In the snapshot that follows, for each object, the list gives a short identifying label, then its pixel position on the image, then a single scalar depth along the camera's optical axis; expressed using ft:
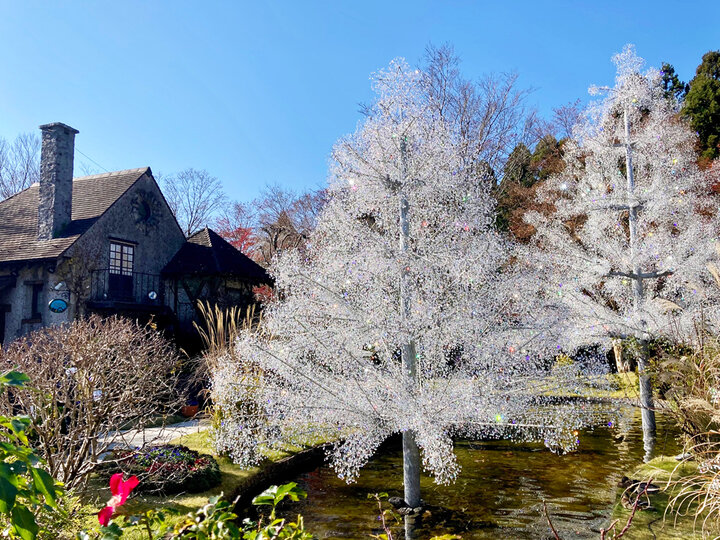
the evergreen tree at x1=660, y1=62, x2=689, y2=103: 75.10
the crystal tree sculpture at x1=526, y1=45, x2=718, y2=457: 27.68
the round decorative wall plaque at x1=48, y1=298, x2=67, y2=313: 41.14
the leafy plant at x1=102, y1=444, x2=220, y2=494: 18.74
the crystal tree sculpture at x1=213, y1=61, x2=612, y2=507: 17.60
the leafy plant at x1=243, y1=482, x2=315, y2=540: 5.13
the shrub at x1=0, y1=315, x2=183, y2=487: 14.74
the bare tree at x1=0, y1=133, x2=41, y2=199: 87.86
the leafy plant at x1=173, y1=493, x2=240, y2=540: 5.14
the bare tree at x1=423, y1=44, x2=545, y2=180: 62.34
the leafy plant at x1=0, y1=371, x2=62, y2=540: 4.05
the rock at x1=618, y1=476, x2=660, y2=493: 18.60
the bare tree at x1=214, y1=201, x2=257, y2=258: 83.41
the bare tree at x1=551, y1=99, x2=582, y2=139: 69.62
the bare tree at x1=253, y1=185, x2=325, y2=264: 76.48
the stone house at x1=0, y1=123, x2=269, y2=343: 42.88
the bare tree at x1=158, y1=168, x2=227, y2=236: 99.86
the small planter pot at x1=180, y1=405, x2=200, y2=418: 34.63
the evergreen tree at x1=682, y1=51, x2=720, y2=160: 64.90
